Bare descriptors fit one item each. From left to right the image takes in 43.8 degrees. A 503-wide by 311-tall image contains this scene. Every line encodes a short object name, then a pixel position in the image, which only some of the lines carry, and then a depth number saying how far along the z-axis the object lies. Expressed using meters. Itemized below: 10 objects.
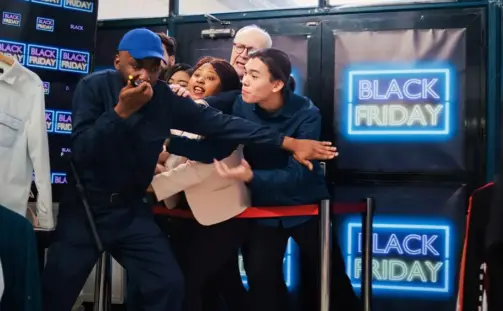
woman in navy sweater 3.00
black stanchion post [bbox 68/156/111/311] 3.14
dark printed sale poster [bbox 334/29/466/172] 4.12
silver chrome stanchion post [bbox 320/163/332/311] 2.85
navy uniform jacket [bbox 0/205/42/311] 2.56
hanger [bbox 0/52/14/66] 2.91
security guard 2.59
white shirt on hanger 2.88
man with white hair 3.61
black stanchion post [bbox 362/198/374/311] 3.13
